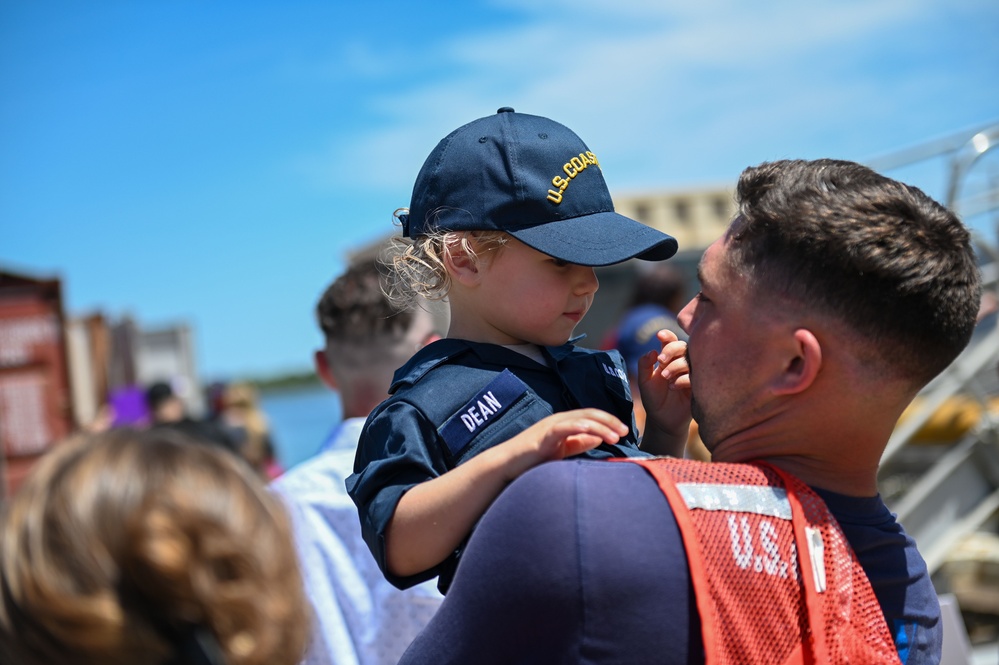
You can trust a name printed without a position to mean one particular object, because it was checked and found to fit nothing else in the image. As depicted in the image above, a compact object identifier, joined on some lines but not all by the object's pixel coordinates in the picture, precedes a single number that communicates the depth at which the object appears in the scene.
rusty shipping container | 11.66
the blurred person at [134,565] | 1.03
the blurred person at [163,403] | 8.86
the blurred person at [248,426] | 8.68
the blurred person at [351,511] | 2.51
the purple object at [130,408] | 9.57
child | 1.68
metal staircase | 5.52
